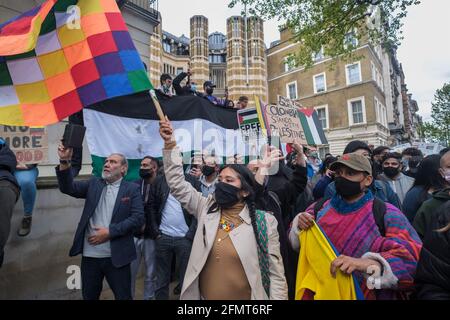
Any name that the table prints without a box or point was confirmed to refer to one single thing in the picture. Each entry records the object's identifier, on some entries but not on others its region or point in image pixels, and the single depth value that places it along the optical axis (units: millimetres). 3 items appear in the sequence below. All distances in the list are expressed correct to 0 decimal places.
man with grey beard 2822
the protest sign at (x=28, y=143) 2420
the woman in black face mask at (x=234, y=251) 2047
